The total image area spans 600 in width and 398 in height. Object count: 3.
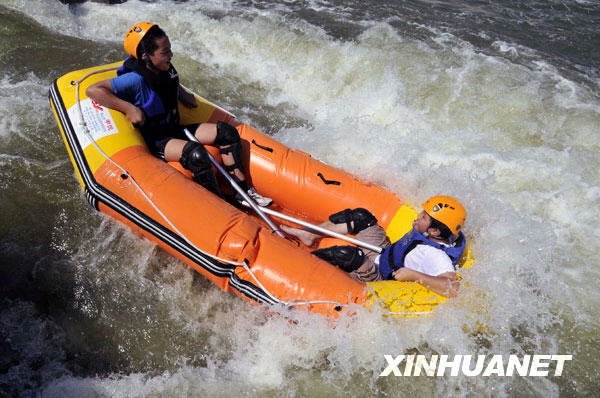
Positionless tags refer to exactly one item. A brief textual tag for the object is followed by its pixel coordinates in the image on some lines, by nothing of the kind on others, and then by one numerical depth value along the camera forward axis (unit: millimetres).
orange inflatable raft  3055
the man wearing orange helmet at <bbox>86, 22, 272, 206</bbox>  3334
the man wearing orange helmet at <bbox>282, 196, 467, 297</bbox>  3068
